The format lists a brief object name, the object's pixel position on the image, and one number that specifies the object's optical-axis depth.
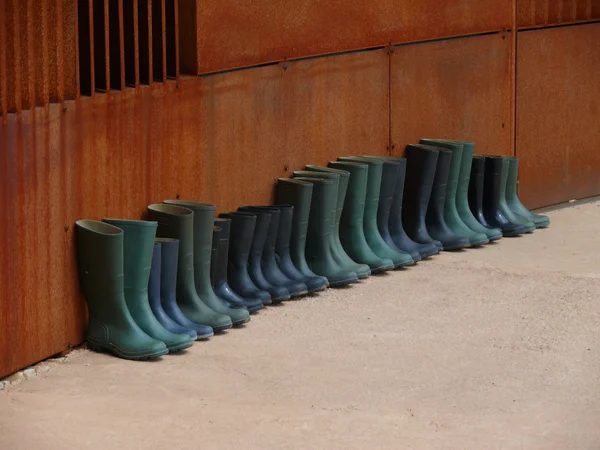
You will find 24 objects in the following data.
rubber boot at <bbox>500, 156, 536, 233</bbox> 11.68
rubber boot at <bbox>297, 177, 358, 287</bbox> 9.76
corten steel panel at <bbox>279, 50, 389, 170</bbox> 10.12
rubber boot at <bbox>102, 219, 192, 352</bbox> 7.97
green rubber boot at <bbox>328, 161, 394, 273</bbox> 10.18
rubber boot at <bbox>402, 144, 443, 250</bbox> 10.89
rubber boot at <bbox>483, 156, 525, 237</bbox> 11.57
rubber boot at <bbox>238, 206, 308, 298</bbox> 9.28
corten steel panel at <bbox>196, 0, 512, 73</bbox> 9.40
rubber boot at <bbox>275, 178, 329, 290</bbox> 9.58
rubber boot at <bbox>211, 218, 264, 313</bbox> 8.78
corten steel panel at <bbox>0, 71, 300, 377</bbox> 7.45
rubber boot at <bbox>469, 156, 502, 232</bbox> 11.49
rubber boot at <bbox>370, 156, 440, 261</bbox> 10.60
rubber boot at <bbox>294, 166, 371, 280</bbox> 9.87
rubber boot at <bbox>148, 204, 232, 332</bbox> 8.38
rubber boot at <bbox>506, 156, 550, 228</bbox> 11.83
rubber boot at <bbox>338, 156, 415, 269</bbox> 10.32
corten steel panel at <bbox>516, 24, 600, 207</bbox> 12.58
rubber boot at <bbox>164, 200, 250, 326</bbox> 8.57
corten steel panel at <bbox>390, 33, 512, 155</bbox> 11.28
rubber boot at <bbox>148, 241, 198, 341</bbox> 8.14
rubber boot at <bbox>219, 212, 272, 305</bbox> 9.05
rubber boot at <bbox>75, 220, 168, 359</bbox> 7.81
